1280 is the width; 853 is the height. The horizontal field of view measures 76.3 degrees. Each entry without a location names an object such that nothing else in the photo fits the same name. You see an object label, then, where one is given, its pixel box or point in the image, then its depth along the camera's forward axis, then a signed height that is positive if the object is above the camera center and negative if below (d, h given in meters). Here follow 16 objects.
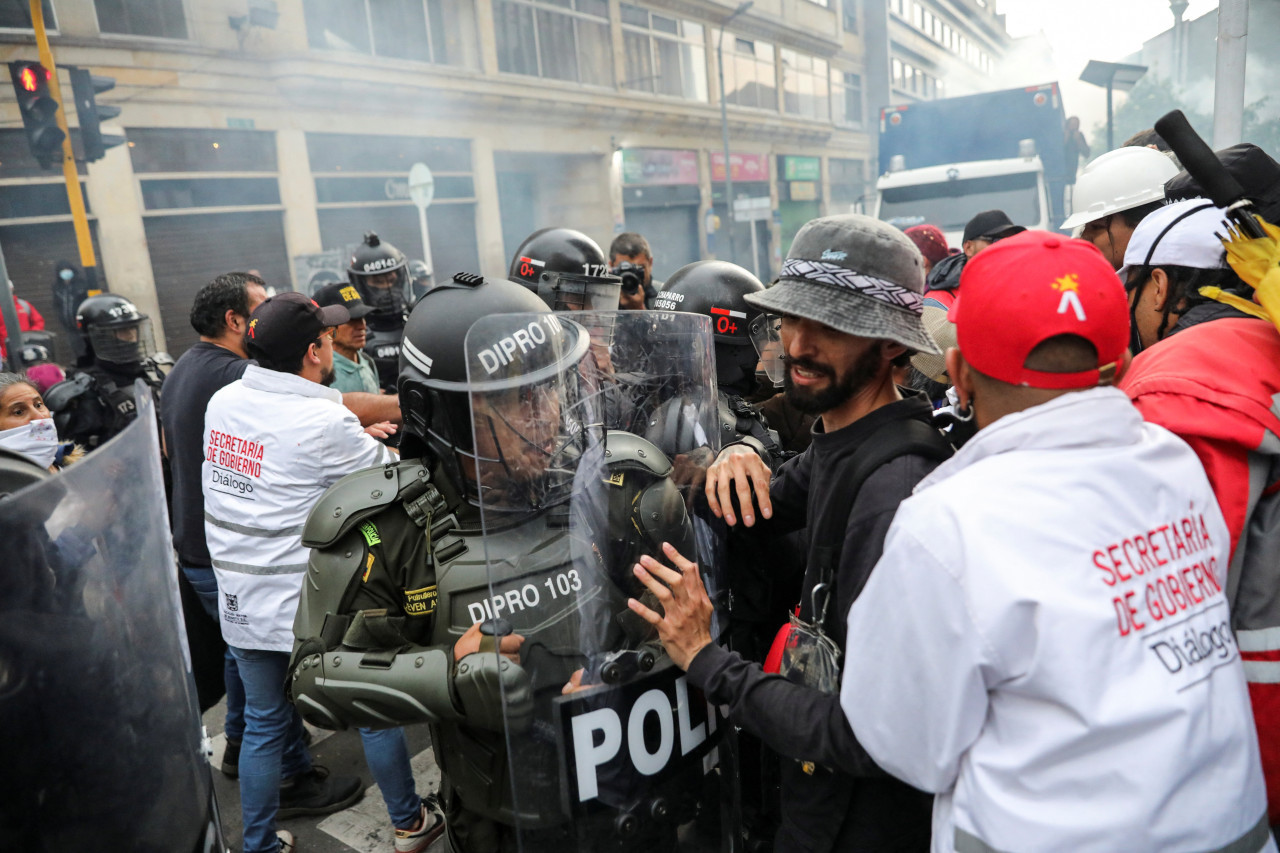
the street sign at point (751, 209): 22.14 +0.64
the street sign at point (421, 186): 12.43 +1.11
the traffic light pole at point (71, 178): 7.73 +1.13
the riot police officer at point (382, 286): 5.85 -0.15
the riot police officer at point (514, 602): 1.40 -0.67
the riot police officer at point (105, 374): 4.56 -0.52
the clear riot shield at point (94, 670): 0.97 -0.48
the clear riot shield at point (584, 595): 1.39 -0.60
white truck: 9.69 +0.70
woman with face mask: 3.15 -0.51
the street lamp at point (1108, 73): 11.40 +1.80
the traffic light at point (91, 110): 8.44 +1.87
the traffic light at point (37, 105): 7.50 +1.70
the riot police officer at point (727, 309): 3.04 -0.27
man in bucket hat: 1.41 -0.51
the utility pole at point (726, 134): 24.50 +3.02
